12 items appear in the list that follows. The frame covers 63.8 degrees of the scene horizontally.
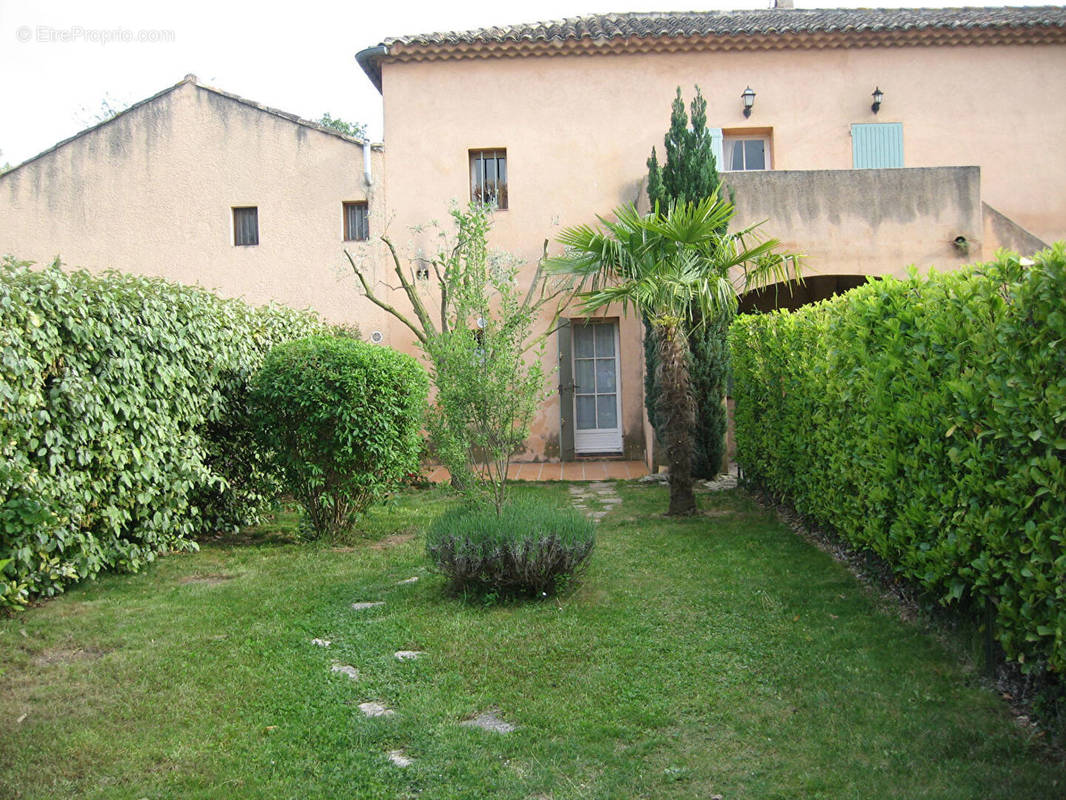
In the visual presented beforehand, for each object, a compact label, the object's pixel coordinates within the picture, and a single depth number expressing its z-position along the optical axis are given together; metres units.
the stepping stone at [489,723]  3.84
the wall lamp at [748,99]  14.03
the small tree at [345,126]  33.91
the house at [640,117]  14.20
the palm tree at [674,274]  8.23
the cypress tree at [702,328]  10.87
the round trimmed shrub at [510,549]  5.60
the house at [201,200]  14.90
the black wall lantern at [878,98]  14.12
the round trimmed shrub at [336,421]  7.58
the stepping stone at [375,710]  4.03
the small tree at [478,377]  6.35
